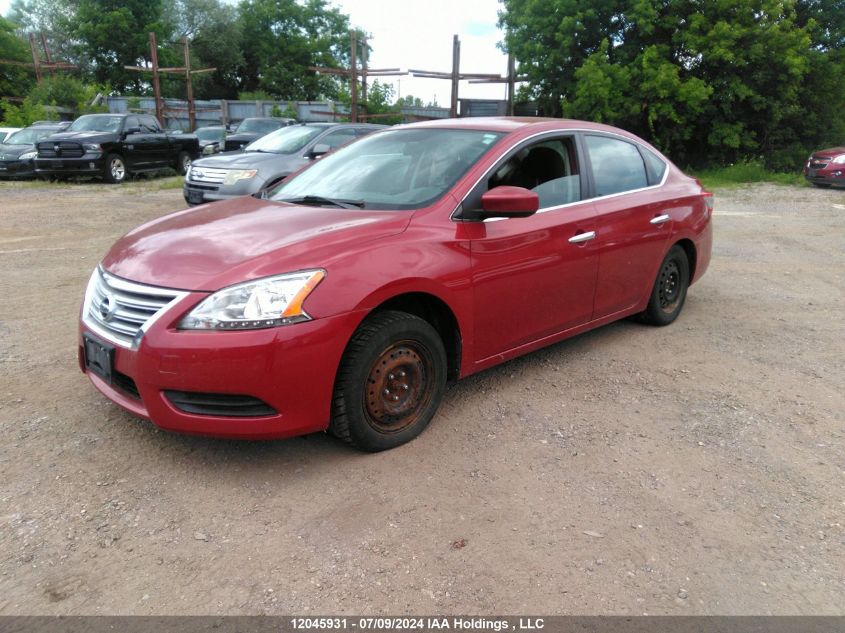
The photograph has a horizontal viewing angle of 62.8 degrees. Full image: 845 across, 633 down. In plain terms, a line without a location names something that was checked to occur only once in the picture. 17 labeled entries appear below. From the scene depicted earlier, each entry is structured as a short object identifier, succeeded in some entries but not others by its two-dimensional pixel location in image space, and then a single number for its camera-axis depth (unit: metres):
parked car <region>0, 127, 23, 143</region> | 20.14
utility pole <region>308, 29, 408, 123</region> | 23.03
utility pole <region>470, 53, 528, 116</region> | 23.47
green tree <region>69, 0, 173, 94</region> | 46.59
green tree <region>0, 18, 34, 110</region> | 37.88
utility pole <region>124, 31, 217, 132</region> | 27.67
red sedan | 2.98
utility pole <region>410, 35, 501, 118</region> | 22.14
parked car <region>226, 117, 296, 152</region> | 18.64
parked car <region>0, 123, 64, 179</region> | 17.14
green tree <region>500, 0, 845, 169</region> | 21.05
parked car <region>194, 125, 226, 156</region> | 23.47
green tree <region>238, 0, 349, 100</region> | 51.69
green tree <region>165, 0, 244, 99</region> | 51.47
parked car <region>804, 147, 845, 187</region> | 17.53
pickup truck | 15.78
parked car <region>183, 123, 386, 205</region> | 10.17
